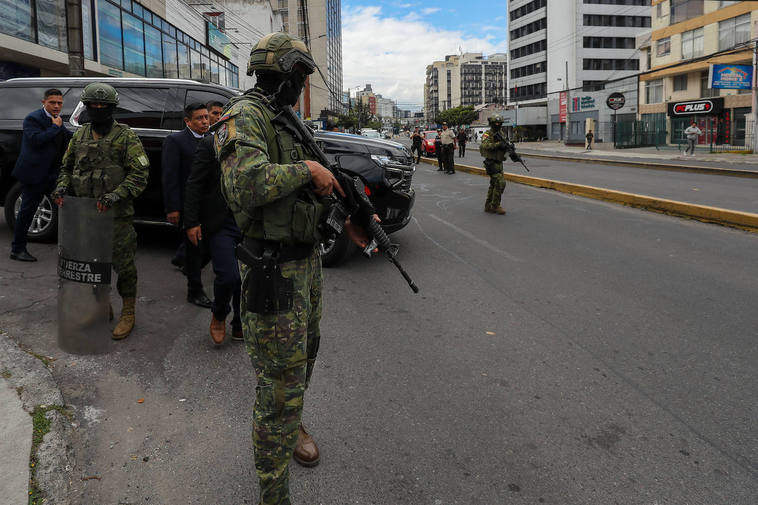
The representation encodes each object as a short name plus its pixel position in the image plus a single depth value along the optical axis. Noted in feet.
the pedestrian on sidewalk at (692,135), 94.27
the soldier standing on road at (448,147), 63.98
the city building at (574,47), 242.37
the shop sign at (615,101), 125.39
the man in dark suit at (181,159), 15.69
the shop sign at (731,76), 96.94
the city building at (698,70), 112.27
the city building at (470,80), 621.72
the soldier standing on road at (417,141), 85.53
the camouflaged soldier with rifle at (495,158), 33.81
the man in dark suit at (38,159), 19.88
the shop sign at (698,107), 115.34
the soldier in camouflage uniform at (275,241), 7.52
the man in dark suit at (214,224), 14.01
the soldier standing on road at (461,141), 98.37
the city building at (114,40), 54.08
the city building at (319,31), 366.22
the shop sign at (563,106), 214.83
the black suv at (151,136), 21.45
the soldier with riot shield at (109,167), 14.29
